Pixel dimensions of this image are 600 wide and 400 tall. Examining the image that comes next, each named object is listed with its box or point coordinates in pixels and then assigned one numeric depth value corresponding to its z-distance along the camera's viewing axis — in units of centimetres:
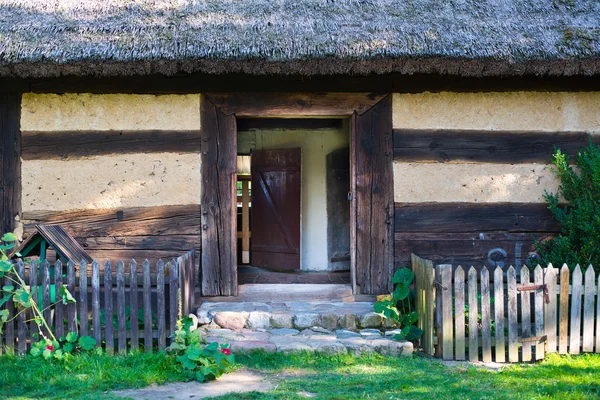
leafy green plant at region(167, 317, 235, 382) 437
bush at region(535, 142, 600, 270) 560
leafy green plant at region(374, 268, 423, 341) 522
